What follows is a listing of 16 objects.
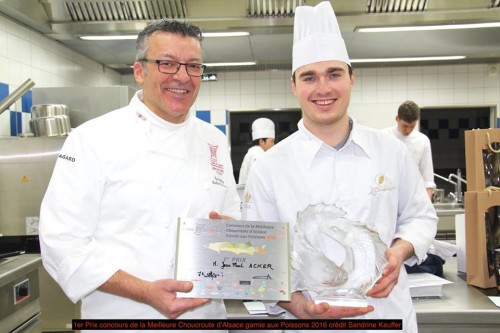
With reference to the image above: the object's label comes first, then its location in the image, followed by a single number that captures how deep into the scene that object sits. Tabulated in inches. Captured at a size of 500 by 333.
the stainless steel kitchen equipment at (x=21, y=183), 121.0
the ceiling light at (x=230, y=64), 235.0
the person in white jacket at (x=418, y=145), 183.9
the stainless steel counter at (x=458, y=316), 66.1
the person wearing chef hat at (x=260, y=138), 217.5
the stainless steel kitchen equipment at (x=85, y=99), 162.9
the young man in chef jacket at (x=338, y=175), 55.7
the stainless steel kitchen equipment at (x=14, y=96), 117.5
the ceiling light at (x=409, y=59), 233.3
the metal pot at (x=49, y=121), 142.6
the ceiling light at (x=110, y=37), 174.2
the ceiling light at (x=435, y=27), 168.6
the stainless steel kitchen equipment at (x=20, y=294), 88.4
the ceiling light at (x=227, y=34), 169.8
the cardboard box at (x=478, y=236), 74.5
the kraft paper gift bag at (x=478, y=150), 76.4
